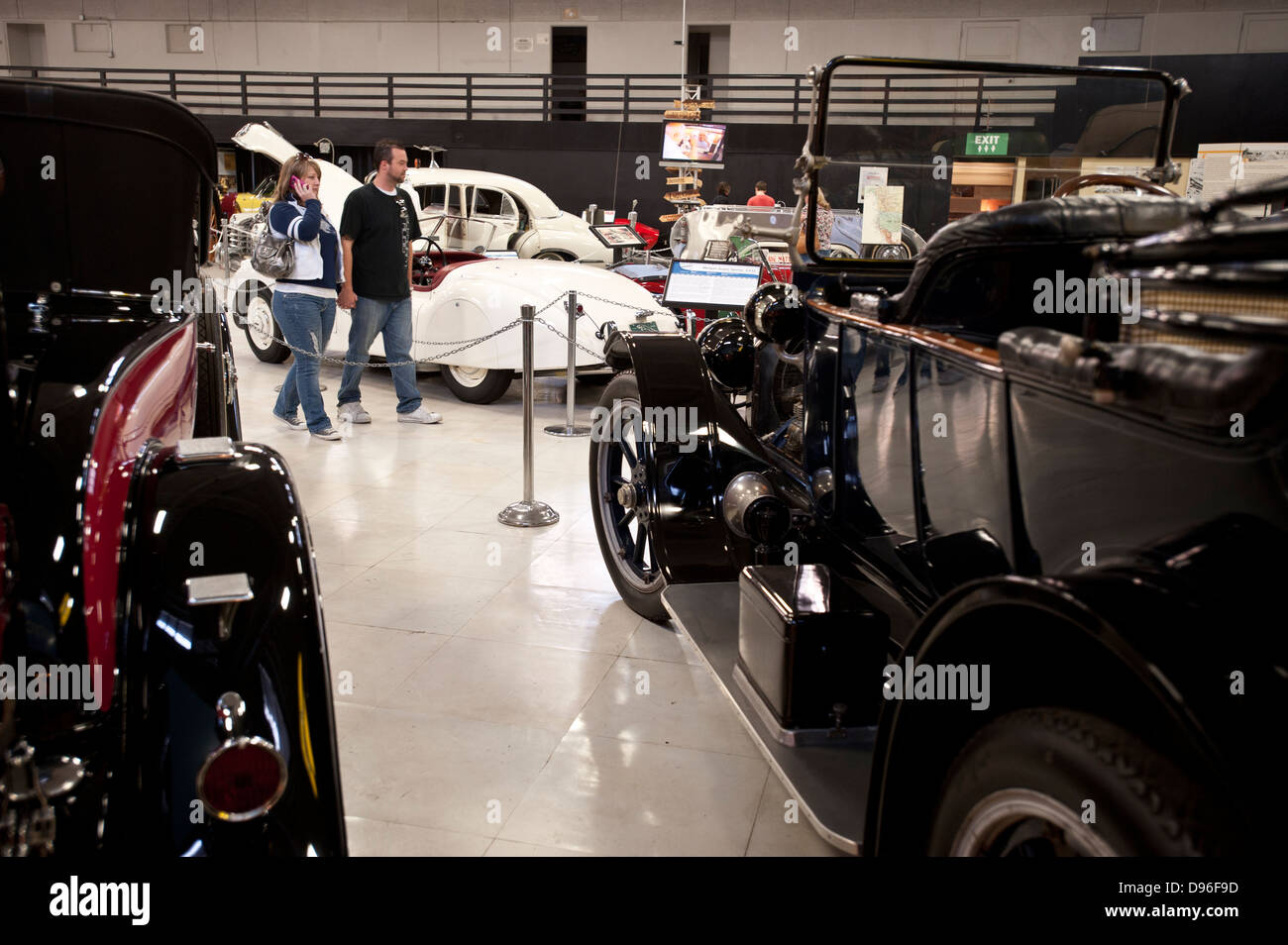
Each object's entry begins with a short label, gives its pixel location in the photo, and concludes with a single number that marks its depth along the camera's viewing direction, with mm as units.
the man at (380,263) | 6297
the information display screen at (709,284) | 6449
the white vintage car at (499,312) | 7109
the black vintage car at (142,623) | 1457
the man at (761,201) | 13290
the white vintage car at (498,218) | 13648
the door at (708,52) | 21578
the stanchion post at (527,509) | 4836
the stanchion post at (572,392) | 6227
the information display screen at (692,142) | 11164
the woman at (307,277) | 6039
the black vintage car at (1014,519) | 1128
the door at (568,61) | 22797
